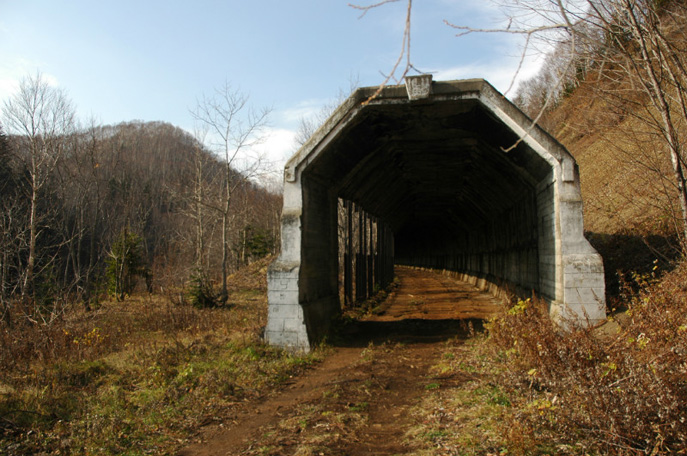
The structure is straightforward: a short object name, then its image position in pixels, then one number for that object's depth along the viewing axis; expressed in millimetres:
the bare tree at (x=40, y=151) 19173
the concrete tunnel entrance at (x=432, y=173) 9539
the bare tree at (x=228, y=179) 21492
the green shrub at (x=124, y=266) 26328
